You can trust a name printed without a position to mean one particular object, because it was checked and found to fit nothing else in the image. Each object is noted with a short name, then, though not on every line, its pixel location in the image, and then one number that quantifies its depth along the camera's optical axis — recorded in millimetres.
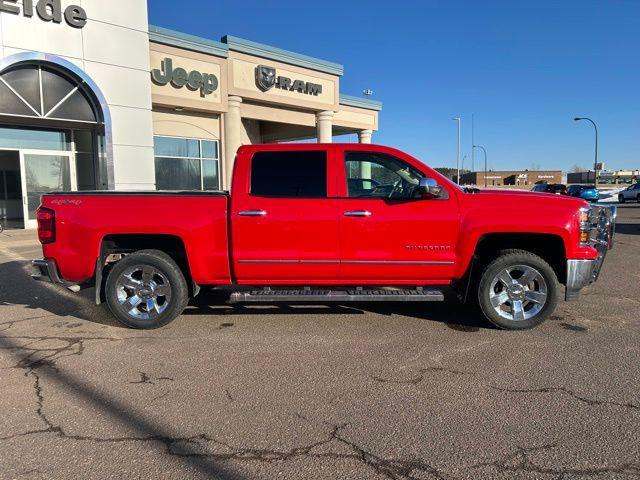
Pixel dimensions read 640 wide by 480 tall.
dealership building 13773
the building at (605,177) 96312
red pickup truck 5289
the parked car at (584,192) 37916
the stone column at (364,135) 27172
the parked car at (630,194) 40344
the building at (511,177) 102312
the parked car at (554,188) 39212
